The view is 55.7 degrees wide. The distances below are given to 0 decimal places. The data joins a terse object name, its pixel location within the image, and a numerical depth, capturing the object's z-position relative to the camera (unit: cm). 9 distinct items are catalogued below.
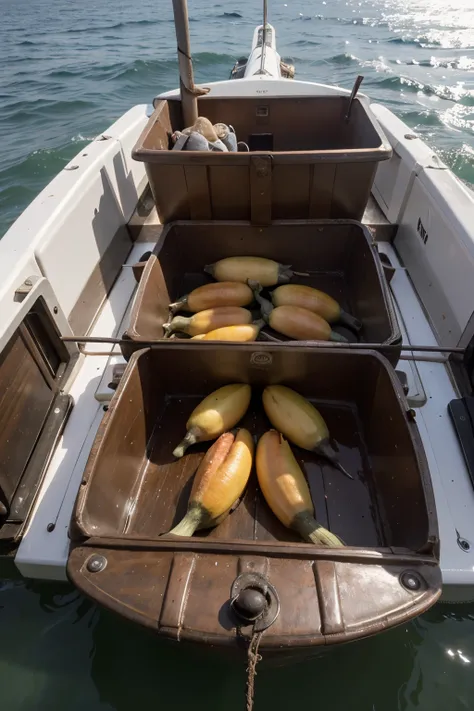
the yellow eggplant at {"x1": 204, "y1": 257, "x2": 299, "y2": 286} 247
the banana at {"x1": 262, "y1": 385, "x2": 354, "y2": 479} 177
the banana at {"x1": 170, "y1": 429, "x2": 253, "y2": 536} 152
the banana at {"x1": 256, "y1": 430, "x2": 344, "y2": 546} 148
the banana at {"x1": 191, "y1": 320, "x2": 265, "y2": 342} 205
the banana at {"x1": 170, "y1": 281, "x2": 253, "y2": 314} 233
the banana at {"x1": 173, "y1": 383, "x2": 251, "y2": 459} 180
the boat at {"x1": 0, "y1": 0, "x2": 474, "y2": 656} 111
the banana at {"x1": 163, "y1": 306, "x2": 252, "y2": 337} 218
